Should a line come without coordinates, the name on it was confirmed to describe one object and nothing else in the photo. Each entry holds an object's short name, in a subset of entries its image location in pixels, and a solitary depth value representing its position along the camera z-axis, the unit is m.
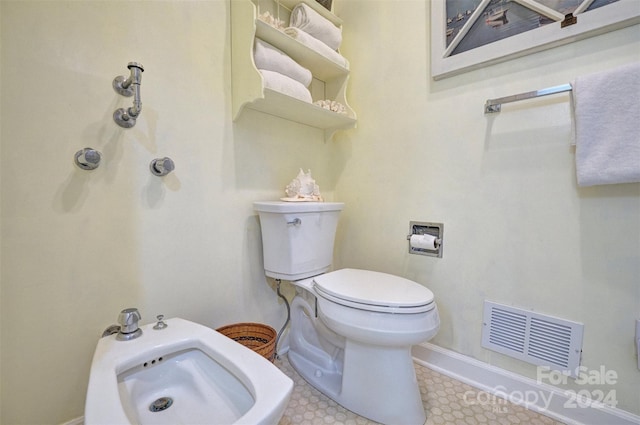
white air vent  0.98
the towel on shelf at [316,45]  1.22
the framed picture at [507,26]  0.89
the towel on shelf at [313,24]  1.29
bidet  0.54
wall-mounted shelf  1.09
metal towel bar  0.92
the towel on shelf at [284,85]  1.11
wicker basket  1.14
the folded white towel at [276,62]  1.12
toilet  0.91
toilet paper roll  1.22
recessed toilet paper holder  1.26
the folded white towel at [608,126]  0.82
